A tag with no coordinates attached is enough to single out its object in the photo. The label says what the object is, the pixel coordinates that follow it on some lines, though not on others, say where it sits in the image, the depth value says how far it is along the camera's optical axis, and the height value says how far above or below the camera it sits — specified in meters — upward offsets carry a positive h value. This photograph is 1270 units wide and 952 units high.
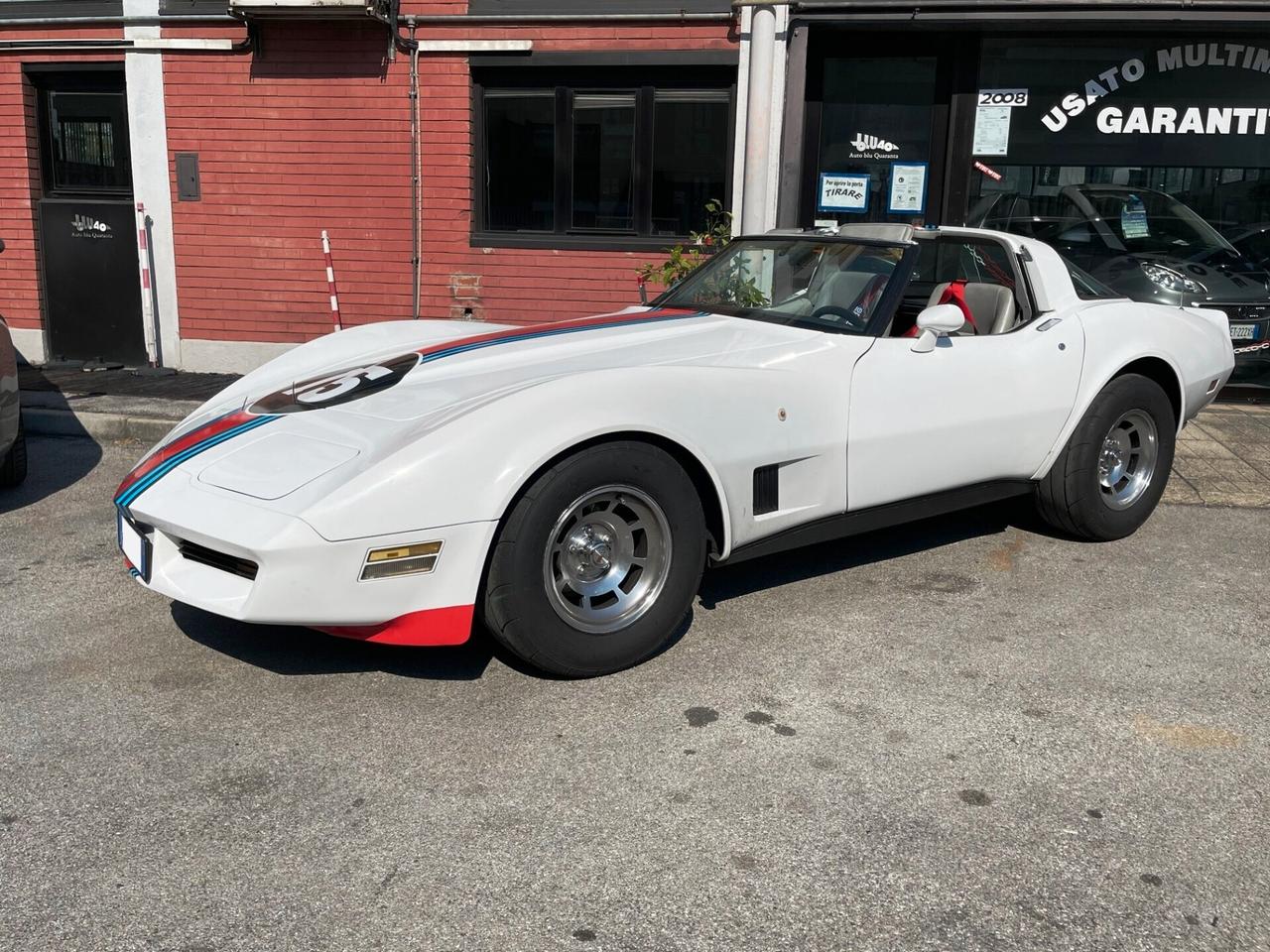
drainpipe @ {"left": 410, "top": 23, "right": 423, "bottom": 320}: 9.59 +0.30
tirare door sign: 9.53 +0.34
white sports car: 3.22 -0.71
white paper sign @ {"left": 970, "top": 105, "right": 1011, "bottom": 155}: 9.23 +0.87
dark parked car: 9.13 -0.11
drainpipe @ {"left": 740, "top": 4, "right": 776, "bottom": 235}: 9.02 +0.91
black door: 10.36 -0.05
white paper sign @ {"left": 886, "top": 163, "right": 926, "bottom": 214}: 9.43 +0.41
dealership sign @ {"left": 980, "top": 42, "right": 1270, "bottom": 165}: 8.95 +1.10
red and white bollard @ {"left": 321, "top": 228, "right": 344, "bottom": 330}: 9.51 -0.54
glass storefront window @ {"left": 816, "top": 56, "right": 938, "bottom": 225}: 9.34 +0.93
